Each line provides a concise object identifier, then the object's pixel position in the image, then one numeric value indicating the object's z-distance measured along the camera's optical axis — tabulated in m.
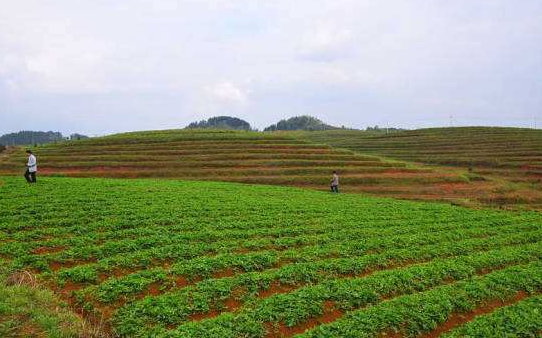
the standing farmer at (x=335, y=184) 43.66
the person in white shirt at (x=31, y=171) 30.60
